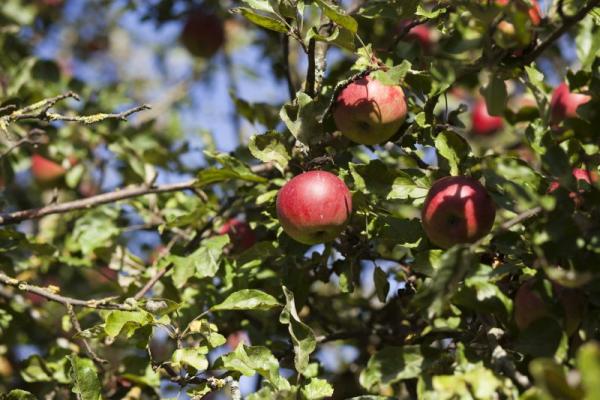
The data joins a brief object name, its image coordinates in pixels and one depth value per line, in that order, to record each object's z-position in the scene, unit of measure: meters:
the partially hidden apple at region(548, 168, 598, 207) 2.07
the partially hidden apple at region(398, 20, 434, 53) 2.85
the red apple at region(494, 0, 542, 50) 2.06
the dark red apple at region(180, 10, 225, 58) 3.36
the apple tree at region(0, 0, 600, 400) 2.05
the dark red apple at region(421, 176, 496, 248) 2.11
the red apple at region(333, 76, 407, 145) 2.19
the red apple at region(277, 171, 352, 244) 2.16
